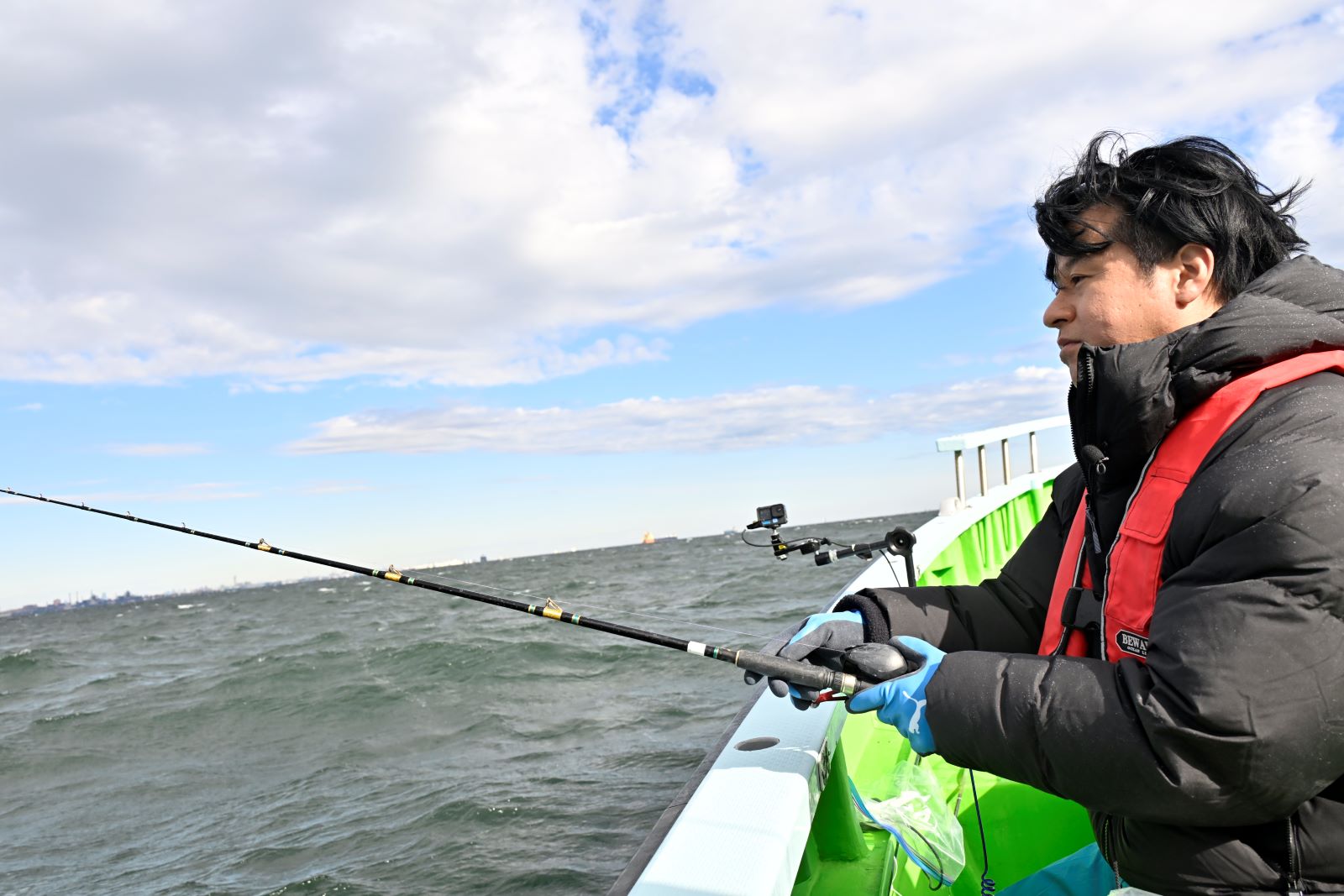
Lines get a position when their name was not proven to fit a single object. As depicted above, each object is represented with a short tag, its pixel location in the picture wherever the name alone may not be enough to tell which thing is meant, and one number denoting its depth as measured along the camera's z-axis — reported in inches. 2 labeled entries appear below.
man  45.4
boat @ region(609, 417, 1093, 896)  58.6
